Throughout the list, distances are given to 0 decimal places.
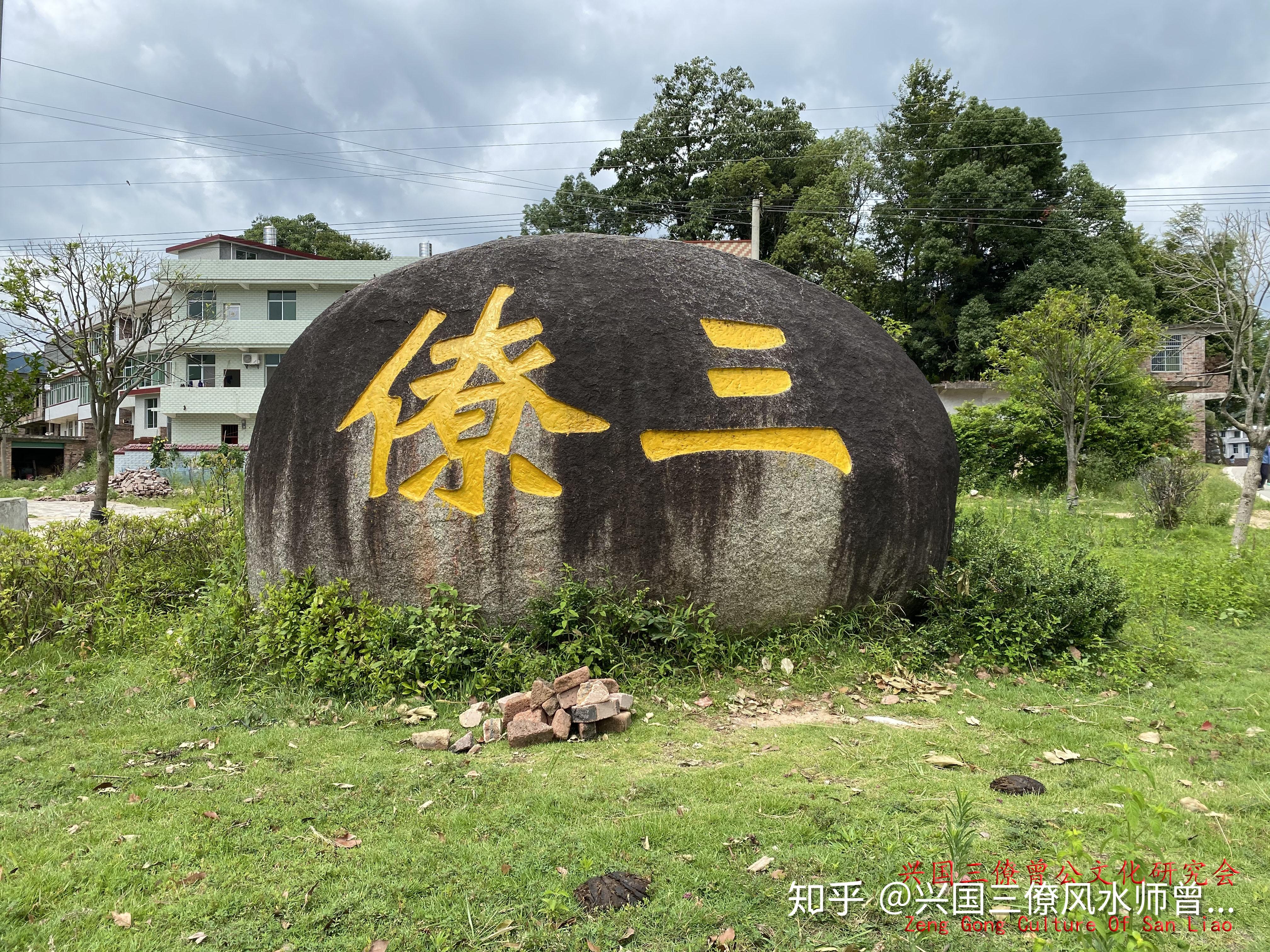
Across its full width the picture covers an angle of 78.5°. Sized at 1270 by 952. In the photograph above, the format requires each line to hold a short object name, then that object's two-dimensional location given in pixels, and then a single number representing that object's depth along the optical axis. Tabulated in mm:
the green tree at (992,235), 26703
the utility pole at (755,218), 16953
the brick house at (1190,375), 26750
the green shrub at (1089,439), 18359
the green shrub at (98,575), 6266
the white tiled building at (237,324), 30078
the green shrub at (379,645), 5109
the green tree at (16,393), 20891
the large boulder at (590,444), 5438
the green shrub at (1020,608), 5891
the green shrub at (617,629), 5227
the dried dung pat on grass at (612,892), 2795
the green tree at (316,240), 39125
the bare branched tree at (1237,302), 11055
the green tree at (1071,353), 15195
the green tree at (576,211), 33219
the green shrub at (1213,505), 12531
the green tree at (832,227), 28719
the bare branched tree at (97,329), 15023
